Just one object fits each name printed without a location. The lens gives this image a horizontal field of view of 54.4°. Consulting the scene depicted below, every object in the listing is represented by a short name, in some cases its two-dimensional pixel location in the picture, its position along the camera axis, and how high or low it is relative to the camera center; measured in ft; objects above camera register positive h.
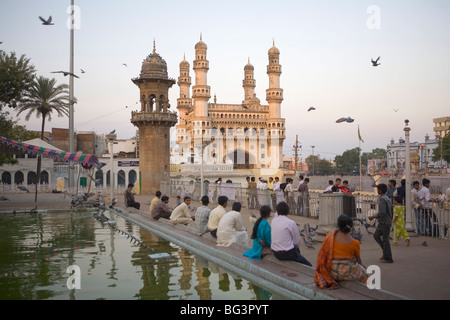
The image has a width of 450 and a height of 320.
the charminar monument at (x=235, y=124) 220.64 +29.43
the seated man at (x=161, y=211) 48.75 -3.76
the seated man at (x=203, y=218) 35.86 -3.38
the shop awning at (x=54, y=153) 67.07 +3.99
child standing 29.78 -3.17
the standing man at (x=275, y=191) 56.86 -1.89
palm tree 121.80 +21.95
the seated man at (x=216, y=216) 31.48 -2.92
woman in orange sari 18.92 -3.52
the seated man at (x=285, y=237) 22.97 -3.22
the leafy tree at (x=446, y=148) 179.16 +11.49
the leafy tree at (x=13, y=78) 73.41 +17.15
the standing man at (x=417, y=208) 35.42 -2.66
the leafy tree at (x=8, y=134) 71.56 +10.05
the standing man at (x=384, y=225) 25.17 -2.93
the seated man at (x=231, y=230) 29.48 -3.68
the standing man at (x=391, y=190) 38.70 -1.27
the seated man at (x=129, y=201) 63.75 -3.44
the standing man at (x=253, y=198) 62.49 -3.10
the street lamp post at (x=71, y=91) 80.38 +16.08
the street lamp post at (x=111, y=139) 72.90 +6.59
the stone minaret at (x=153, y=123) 106.32 +13.29
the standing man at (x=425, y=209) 34.94 -2.69
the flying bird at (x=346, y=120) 61.71 +7.97
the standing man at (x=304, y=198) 50.67 -2.58
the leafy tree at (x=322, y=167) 358.76 +7.64
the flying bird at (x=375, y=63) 50.49 +13.08
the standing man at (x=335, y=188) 42.36 -1.15
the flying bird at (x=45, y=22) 55.46 +19.92
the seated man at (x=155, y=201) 50.24 -2.76
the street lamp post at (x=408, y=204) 34.83 -2.28
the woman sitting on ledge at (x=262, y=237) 24.79 -3.46
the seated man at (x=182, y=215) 42.73 -3.75
